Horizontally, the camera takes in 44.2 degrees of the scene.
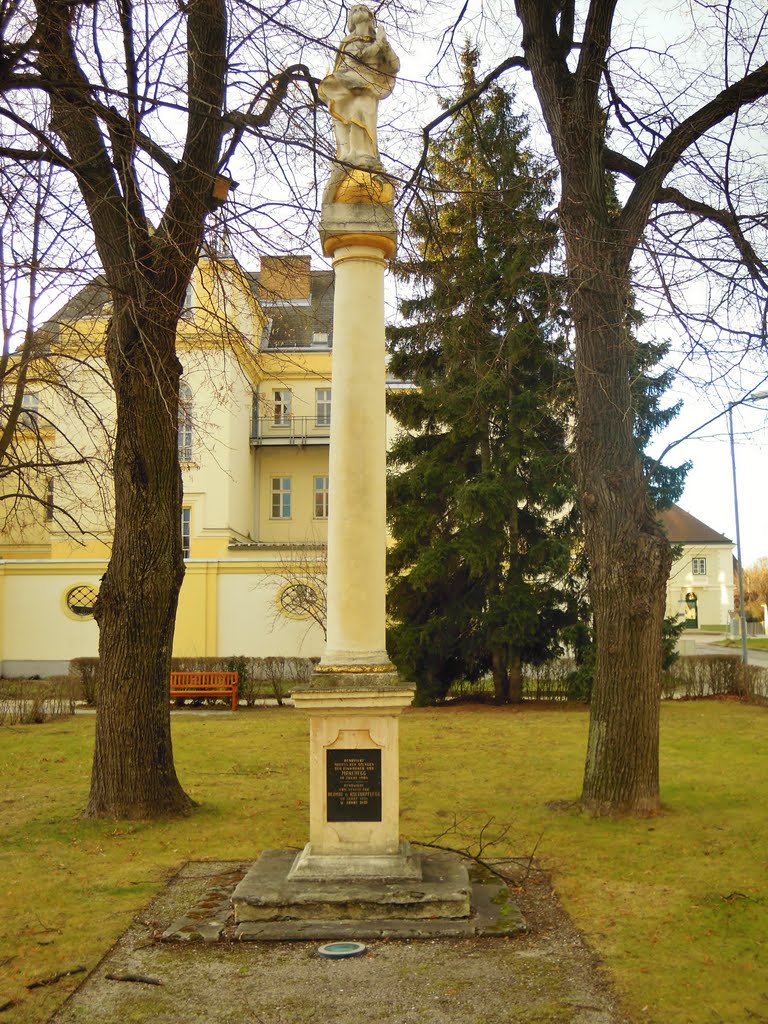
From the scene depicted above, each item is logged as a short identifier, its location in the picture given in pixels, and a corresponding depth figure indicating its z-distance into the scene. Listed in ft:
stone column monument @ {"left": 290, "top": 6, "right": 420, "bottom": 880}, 21.83
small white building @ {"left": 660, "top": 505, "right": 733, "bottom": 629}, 225.76
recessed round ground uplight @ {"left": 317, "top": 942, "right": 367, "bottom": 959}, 17.99
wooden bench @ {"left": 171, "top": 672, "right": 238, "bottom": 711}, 71.97
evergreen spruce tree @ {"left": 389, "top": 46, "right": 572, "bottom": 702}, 68.39
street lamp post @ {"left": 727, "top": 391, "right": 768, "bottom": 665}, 87.97
